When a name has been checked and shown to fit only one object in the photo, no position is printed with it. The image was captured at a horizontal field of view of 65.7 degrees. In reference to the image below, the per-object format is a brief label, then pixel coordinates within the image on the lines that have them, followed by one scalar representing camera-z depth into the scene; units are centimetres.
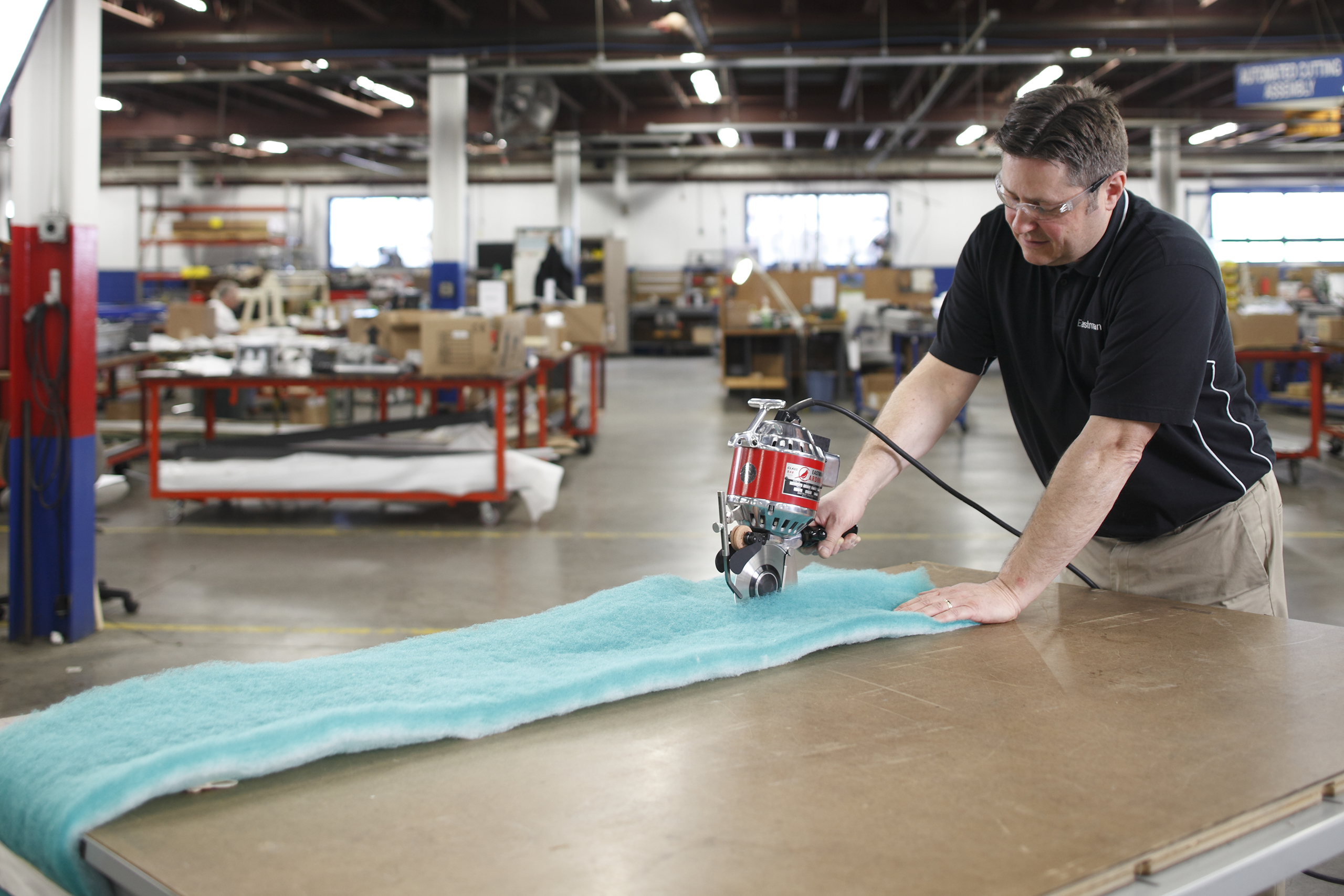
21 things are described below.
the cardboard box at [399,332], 604
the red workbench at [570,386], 663
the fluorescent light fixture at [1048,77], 905
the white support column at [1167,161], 1420
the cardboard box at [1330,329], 777
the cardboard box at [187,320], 814
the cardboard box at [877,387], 911
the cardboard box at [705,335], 1756
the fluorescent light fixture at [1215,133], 1378
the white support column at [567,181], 1503
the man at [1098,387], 138
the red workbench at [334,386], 502
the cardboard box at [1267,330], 696
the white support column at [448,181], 970
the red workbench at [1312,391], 609
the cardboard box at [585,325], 830
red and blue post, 330
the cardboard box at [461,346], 529
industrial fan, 952
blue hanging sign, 719
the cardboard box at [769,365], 1112
